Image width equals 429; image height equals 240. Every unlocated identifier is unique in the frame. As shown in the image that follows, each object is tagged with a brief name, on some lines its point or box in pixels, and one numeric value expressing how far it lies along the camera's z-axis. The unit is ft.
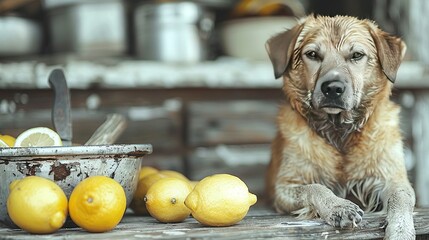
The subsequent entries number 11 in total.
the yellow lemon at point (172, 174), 8.38
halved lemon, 7.25
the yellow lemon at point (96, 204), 6.25
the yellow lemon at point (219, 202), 6.63
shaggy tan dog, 7.67
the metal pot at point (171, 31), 13.12
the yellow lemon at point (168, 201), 7.04
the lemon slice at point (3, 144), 7.23
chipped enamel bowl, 6.53
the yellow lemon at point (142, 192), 7.95
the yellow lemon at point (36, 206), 6.15
